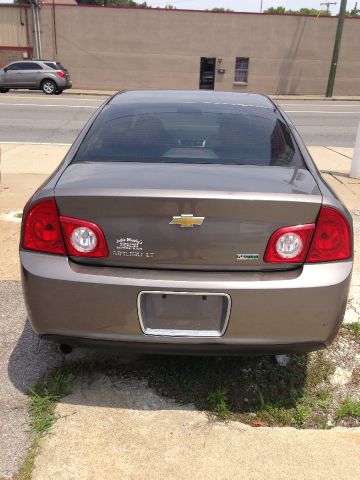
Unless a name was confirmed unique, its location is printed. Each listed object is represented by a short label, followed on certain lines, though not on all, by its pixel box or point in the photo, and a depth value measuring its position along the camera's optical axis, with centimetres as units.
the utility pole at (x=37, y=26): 2784
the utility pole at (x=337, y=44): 2549
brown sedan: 221
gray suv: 2320
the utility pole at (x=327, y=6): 3400
